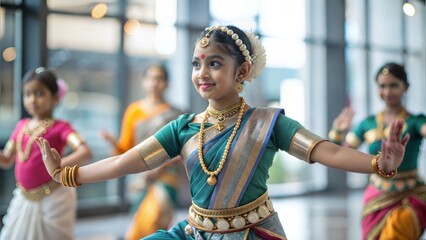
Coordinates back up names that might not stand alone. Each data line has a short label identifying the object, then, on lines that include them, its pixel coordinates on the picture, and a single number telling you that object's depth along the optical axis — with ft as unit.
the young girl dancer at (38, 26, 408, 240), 7.07
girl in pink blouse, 10.37
